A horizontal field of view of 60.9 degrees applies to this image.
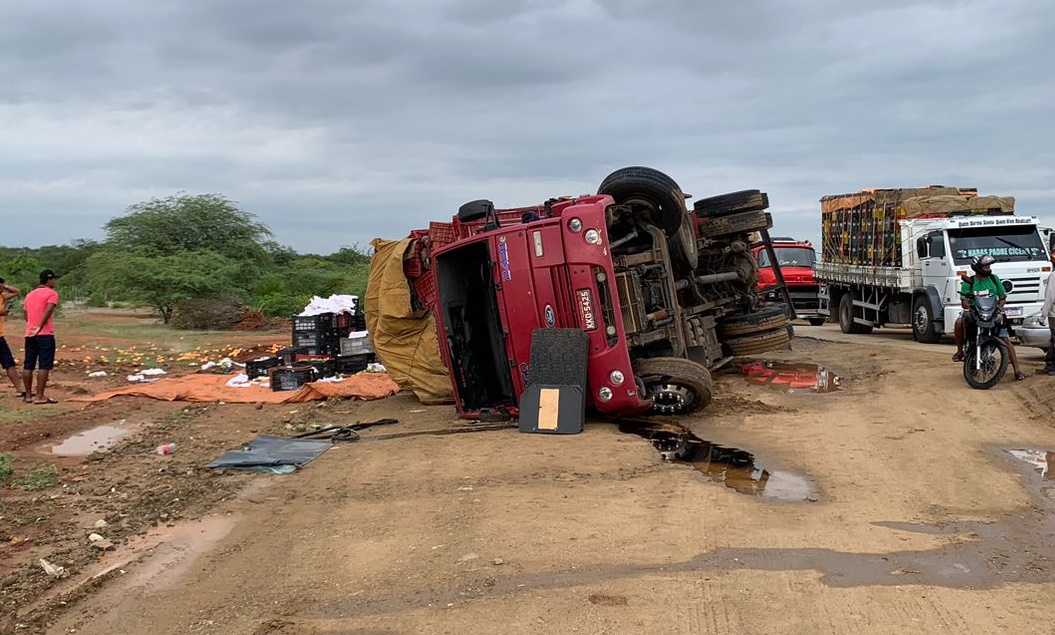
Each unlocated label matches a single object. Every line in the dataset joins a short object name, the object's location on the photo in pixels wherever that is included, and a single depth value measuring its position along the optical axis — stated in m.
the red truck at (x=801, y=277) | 24.73
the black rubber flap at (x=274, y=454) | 7.95
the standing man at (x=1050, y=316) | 11.33
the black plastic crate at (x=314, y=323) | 14.97
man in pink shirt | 12.43
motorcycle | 10.99
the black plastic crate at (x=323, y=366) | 14.26
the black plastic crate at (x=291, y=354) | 15.02
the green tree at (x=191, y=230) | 34.94
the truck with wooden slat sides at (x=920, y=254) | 16.81
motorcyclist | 11.12
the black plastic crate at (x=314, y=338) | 15.08
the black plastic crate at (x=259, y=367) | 14.88
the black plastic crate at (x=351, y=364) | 15.12
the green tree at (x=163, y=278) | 29.72
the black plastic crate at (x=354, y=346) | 15.27
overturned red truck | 8.80
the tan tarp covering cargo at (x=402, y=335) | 11.71
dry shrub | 30.08
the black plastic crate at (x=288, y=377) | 13.49
